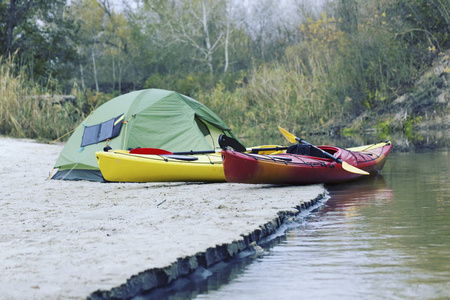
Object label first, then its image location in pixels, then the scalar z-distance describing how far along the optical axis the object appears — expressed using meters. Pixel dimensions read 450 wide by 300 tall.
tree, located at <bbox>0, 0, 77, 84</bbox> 22.16
